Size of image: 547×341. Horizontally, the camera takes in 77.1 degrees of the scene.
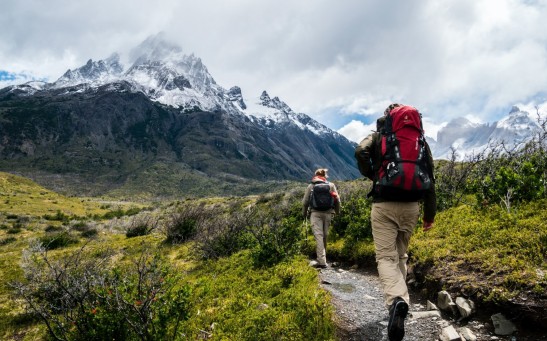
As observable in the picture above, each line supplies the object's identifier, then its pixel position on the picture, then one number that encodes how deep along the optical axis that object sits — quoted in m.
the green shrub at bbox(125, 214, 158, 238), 19.44
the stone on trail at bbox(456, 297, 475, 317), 5.12
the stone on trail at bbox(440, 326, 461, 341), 4.38
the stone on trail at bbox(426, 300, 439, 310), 5.64
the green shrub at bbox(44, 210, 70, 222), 38.54
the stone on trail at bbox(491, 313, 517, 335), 4.59
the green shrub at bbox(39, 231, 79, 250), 17.11
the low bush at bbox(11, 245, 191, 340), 4.82
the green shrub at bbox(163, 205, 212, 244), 15.26
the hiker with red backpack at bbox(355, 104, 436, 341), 4.68
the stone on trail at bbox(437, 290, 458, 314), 5.39
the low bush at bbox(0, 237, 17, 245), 20.78
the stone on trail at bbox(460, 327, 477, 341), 4.52
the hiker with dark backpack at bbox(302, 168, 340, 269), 9.48
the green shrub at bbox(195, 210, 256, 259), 11.03
